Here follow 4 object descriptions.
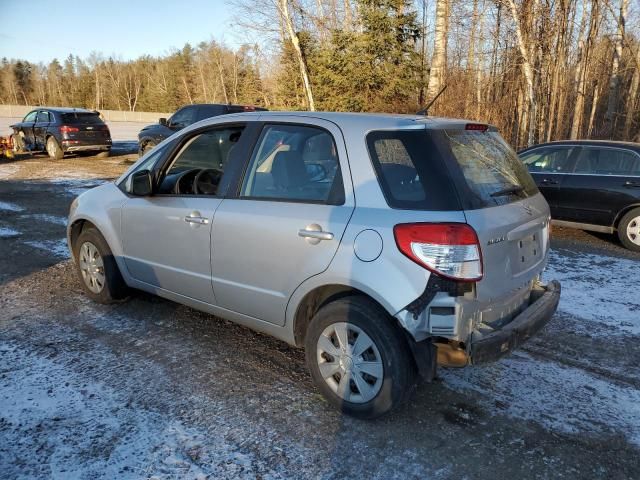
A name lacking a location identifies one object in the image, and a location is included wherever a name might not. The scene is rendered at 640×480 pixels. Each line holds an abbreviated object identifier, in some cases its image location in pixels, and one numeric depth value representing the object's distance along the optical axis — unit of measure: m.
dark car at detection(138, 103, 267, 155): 14.68
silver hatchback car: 2.69
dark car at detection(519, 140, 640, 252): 7.31
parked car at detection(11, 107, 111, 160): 17.67
